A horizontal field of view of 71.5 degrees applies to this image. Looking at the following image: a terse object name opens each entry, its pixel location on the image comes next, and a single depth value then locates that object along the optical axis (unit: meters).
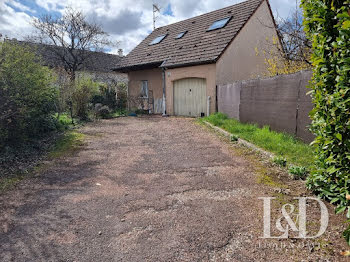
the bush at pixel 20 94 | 5.29
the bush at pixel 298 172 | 3.78
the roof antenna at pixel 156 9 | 22.28
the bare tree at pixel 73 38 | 20.34
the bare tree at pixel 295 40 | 7.73
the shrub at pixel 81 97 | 11.64
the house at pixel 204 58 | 11.88
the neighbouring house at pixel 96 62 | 22.33
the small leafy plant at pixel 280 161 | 4.36
